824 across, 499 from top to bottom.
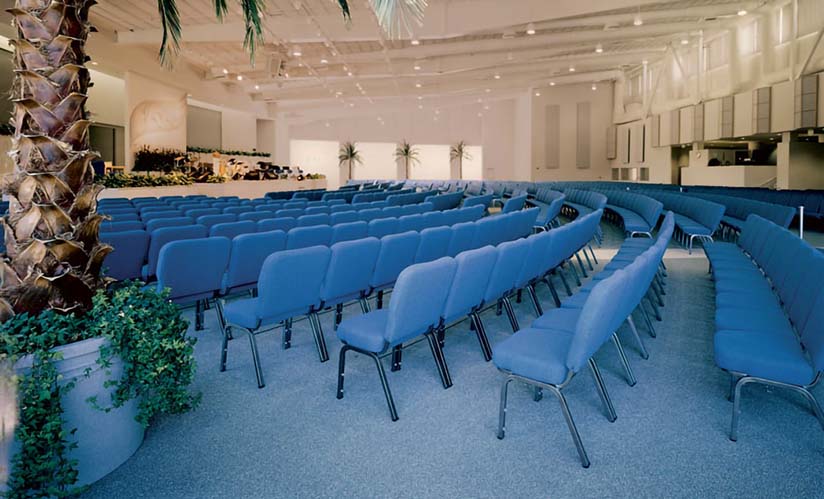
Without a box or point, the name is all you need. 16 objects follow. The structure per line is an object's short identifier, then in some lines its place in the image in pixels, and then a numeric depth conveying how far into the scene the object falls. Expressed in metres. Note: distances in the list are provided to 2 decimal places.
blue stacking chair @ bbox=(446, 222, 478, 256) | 5.13
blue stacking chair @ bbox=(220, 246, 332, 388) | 3.16
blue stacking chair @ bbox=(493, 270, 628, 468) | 2.32
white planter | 2.13
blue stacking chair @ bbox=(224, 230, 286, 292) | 4.11
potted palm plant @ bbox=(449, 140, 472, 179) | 33.22
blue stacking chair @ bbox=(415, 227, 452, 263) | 4.62
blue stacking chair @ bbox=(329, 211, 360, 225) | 6.91
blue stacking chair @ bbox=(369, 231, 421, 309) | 4.09
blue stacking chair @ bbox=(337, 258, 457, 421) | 2.73
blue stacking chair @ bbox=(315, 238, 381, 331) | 3.61
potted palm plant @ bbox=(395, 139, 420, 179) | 33.09
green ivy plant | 1.93
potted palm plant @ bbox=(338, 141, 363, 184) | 32.94
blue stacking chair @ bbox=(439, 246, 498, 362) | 3.16
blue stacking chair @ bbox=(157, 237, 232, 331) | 3.65
